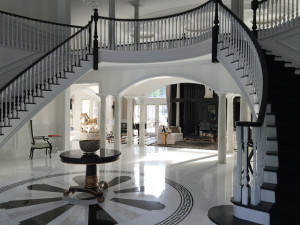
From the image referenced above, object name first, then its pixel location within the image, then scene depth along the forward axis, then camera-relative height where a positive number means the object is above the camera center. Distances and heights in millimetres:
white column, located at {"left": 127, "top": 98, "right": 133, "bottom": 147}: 12500 -371
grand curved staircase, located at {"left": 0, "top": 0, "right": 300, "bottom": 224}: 2703 +429
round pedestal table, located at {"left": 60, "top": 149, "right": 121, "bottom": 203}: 4828 -865
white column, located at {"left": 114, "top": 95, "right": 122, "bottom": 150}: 10344 -426
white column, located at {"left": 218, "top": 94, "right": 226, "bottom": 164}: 8797 -580
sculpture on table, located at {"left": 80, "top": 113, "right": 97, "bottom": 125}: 18234 -414
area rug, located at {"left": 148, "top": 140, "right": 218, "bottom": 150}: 12570 -1509
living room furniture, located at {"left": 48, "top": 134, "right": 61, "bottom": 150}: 10061 -1001
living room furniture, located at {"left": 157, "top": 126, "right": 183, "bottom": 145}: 13602 -1093
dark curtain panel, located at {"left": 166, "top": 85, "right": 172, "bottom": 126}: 17172 +672
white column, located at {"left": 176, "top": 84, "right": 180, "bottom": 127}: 17106 +450
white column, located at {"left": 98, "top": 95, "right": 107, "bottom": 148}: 10352 -272
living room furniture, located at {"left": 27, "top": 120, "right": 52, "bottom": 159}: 8766 -989
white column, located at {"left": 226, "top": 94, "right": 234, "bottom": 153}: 10562 -388
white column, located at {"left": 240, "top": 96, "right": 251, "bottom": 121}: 9172 +109
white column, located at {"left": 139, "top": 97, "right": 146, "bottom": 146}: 12547 -466
